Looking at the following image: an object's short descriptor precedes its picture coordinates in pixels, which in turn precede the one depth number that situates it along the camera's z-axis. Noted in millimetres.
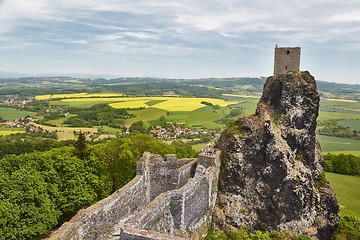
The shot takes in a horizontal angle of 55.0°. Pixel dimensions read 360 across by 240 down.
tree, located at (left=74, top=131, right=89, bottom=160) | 33219
